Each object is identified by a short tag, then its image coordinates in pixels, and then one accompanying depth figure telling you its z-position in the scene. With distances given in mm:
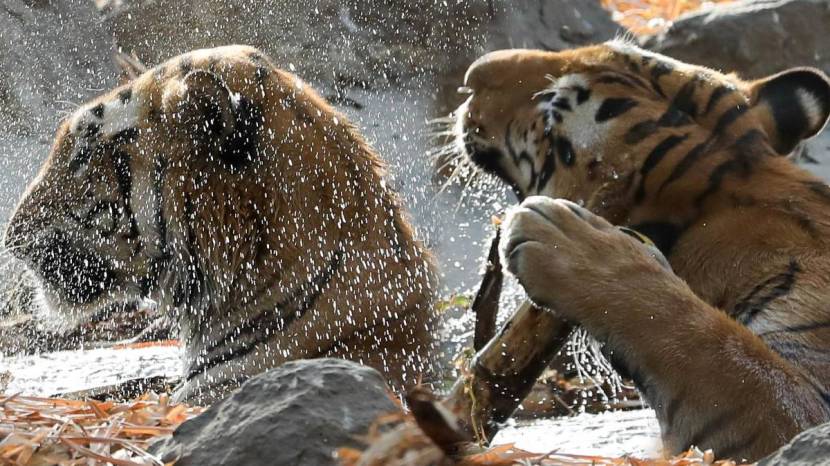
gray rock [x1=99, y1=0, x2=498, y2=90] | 18047
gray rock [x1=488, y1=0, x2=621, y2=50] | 18969
